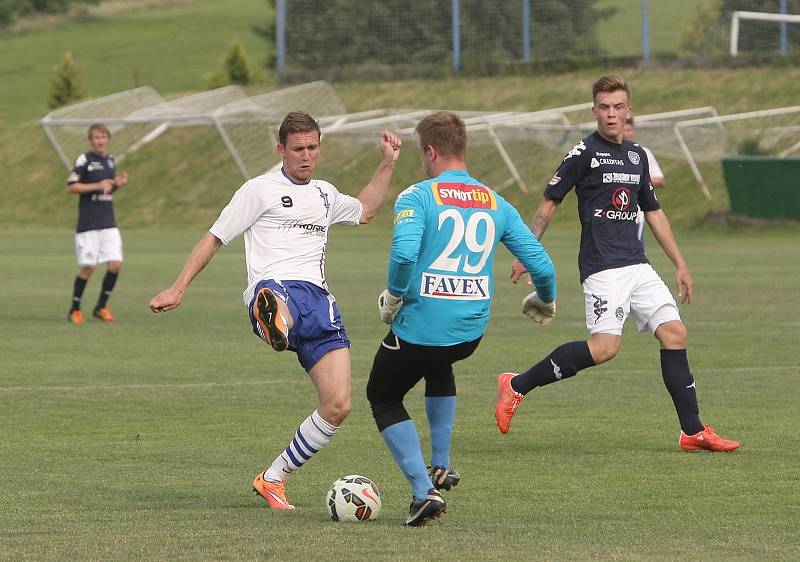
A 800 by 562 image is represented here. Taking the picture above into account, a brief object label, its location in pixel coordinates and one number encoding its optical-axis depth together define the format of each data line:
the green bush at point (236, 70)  113.62
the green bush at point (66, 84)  122.00
